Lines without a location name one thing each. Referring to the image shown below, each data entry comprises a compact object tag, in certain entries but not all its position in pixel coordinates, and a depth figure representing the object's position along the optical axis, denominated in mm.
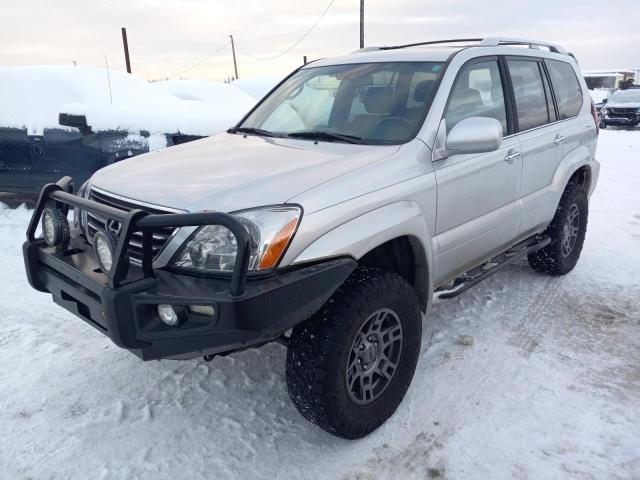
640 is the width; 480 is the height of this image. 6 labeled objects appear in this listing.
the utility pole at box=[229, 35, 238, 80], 37875
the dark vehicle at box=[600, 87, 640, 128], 17641
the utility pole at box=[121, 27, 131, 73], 19822
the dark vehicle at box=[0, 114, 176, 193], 5402
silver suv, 2080
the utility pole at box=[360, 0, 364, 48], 21984
